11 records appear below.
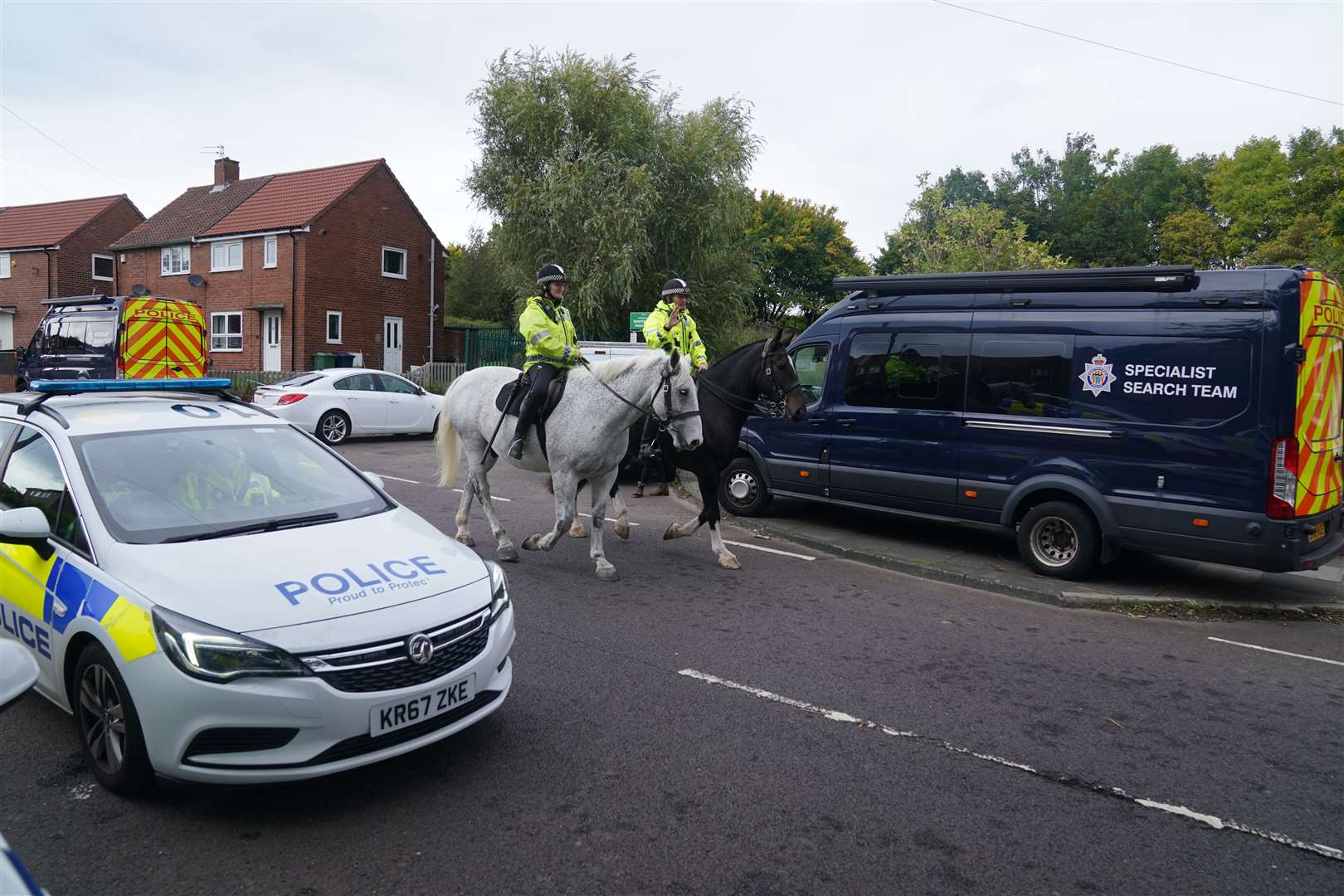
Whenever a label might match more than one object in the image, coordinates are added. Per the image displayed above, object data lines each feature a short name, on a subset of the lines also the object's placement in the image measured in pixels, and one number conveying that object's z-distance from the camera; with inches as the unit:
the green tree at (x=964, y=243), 1001.5
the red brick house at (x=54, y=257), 1632.8
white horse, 294.2
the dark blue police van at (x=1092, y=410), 280.1
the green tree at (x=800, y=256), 2177.7
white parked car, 667.4
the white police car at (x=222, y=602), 131.3
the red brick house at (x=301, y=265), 1304.1
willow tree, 980.6
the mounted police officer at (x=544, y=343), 303.4
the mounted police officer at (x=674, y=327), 367.2
